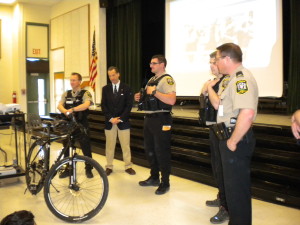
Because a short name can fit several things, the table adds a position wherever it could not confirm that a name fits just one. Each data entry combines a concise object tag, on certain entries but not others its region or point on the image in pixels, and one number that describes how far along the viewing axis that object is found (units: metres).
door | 10.43
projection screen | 4.93
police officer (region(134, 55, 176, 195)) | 3.59
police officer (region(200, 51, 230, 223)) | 2.85
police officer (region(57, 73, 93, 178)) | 4.24
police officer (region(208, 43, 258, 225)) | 2.21
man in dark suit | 4.49
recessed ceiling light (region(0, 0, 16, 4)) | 9.93
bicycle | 2.91
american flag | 8.27
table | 3.86
